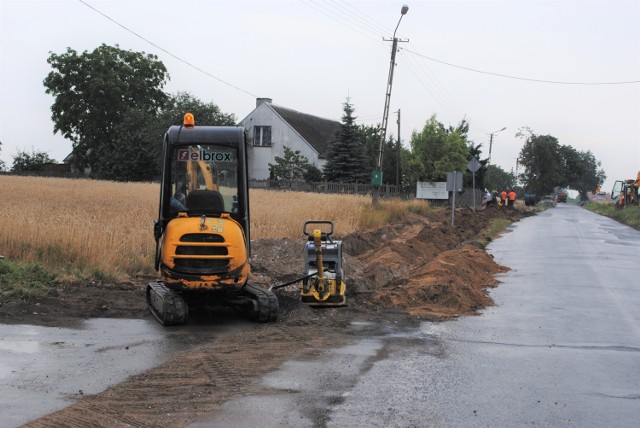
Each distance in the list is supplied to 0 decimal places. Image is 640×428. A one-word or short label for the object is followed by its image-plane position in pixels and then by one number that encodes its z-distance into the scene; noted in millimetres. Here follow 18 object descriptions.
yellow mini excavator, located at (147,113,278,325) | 10102
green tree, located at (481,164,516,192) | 128275
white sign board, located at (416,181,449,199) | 54938
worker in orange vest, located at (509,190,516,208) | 67375
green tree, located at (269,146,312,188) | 60438
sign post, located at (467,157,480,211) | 39591
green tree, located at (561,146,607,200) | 146000
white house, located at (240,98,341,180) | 64375
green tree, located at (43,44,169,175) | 75250
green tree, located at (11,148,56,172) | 79500
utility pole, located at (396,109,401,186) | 58041
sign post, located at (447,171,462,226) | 30391
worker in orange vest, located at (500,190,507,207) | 66794
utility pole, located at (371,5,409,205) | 35609
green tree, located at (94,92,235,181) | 67750
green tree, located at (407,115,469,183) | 58719
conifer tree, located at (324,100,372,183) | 56594
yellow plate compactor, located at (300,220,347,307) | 11438
